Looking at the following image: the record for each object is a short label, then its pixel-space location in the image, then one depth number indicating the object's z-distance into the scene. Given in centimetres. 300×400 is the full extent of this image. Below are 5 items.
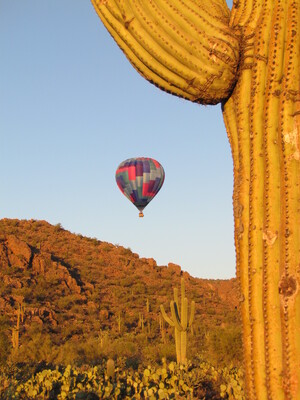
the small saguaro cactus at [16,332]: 2168
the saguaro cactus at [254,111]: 293
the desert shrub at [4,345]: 1988
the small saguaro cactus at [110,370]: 1082
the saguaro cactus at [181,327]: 1639
